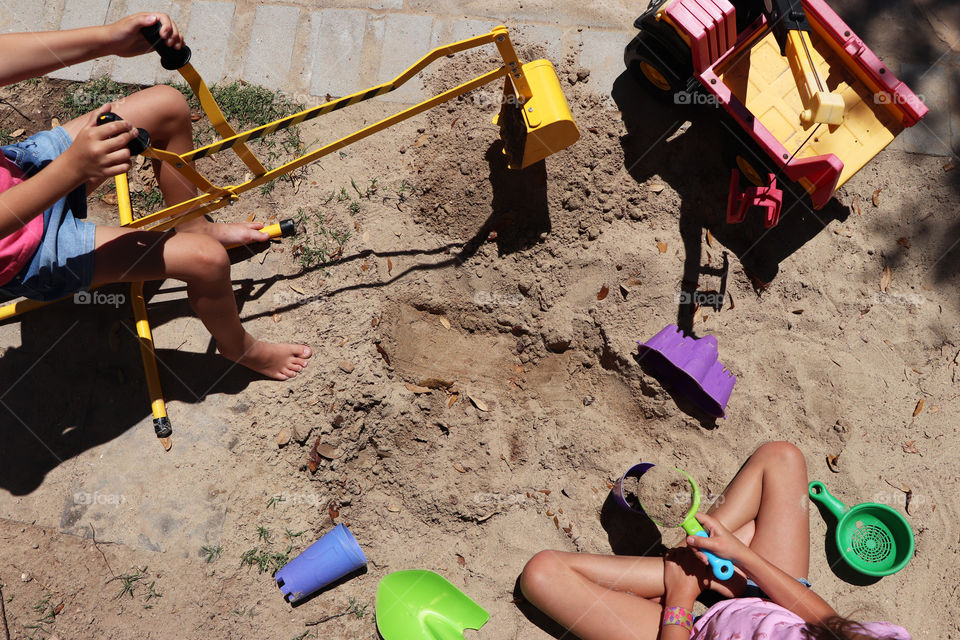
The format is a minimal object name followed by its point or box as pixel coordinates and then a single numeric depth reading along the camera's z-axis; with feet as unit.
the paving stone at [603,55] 9.78
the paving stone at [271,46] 9.97
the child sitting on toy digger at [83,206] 5.59
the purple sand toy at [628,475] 7.76
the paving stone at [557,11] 10.07
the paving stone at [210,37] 10.01
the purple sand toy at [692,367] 8.13
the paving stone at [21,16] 10.16
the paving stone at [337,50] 9.95
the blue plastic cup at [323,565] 7.59
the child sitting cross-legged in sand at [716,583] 6.71
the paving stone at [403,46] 9.84
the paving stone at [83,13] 10.12
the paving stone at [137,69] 9.93
